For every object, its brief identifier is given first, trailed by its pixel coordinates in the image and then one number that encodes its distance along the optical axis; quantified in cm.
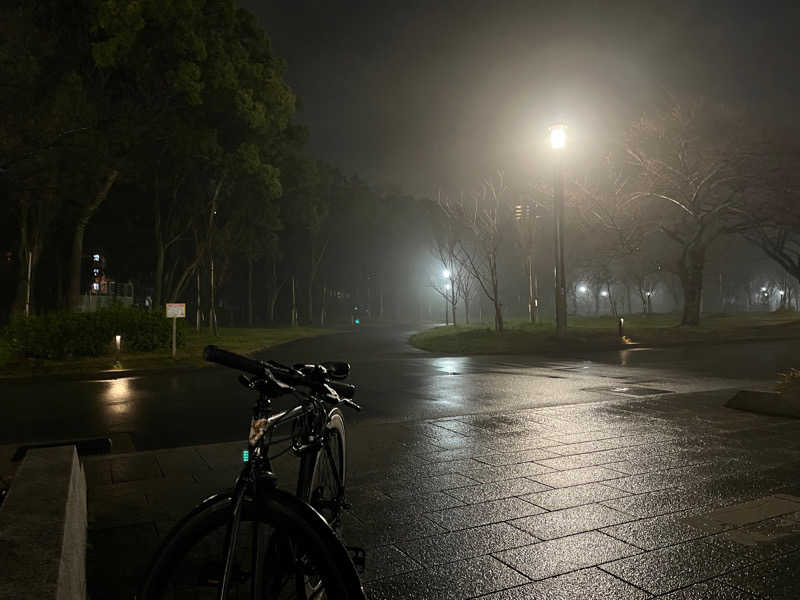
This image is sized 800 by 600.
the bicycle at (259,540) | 242
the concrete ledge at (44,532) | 237
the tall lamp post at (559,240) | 2377
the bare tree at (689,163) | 3269
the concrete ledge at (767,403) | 947
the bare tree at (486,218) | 3219
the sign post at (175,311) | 2192
